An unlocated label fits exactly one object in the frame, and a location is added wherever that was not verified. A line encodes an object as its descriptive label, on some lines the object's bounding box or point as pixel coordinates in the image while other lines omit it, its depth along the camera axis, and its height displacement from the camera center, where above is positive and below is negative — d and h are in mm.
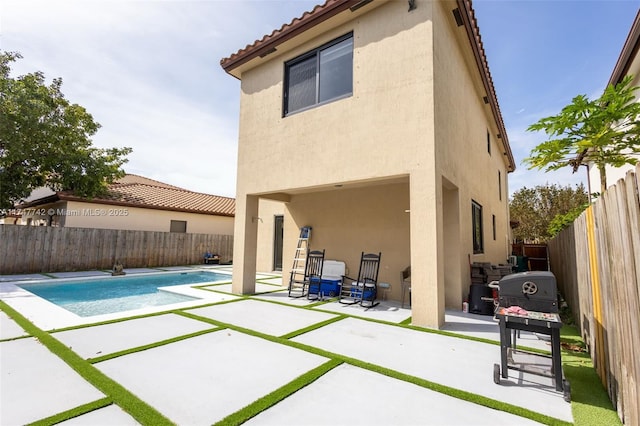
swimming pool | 8133 -1777
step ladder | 9875 -394
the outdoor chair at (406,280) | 7629 -916
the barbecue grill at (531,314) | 3158 -751
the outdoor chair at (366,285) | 7688 -1084
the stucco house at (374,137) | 5812 +2485
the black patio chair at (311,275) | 8477 -946
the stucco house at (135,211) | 15172 +1666
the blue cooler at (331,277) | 8555 -1000
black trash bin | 6645 -1213
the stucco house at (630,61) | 6070 +4249
